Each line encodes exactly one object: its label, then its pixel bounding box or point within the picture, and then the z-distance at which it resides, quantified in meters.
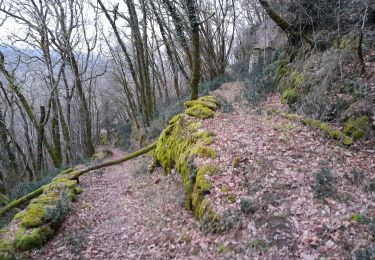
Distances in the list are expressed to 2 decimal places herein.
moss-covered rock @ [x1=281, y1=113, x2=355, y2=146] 7.22
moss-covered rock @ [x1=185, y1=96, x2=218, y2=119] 10.73
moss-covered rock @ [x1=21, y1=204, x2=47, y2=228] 6.95
